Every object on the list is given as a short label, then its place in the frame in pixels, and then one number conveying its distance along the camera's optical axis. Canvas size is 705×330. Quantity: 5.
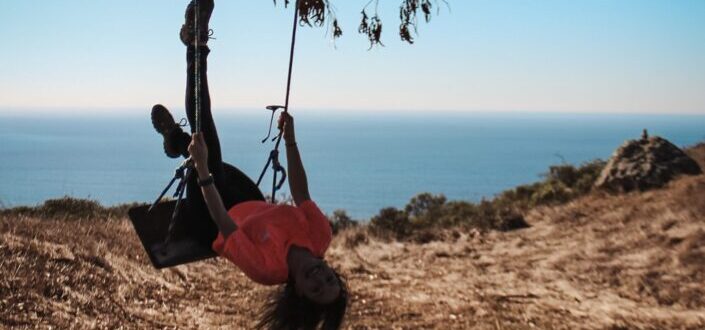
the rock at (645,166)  11.01
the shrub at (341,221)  13.34
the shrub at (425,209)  13.53
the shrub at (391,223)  12.07
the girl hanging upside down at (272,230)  3.62
